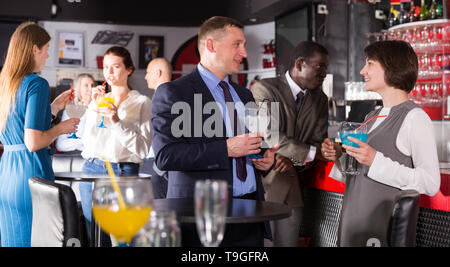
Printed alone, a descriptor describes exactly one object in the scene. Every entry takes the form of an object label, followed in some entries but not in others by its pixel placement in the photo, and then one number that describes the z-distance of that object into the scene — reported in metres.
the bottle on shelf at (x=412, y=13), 5.90
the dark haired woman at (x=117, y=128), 3.51
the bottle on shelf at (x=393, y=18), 6.16
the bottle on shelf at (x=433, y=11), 5.70
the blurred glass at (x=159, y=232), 1.27
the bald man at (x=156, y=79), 4.02
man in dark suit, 2.24
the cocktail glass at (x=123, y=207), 1.31
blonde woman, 2.65
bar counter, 2.61
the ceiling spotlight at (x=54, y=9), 8.27
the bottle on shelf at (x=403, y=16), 5.98
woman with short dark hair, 2.27
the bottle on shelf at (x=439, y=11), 5.67
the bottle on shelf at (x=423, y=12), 5.79
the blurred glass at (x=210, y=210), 1.35
